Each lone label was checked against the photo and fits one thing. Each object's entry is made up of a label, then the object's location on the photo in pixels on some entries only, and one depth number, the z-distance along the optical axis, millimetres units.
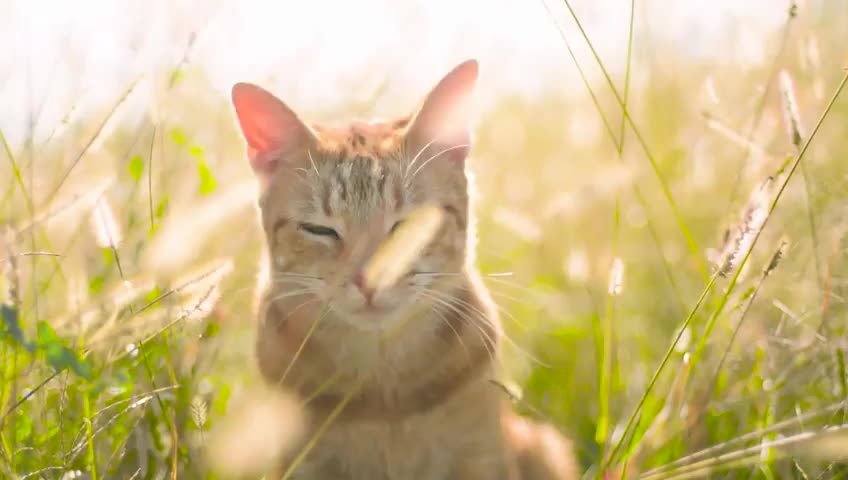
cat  1041
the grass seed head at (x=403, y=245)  924
